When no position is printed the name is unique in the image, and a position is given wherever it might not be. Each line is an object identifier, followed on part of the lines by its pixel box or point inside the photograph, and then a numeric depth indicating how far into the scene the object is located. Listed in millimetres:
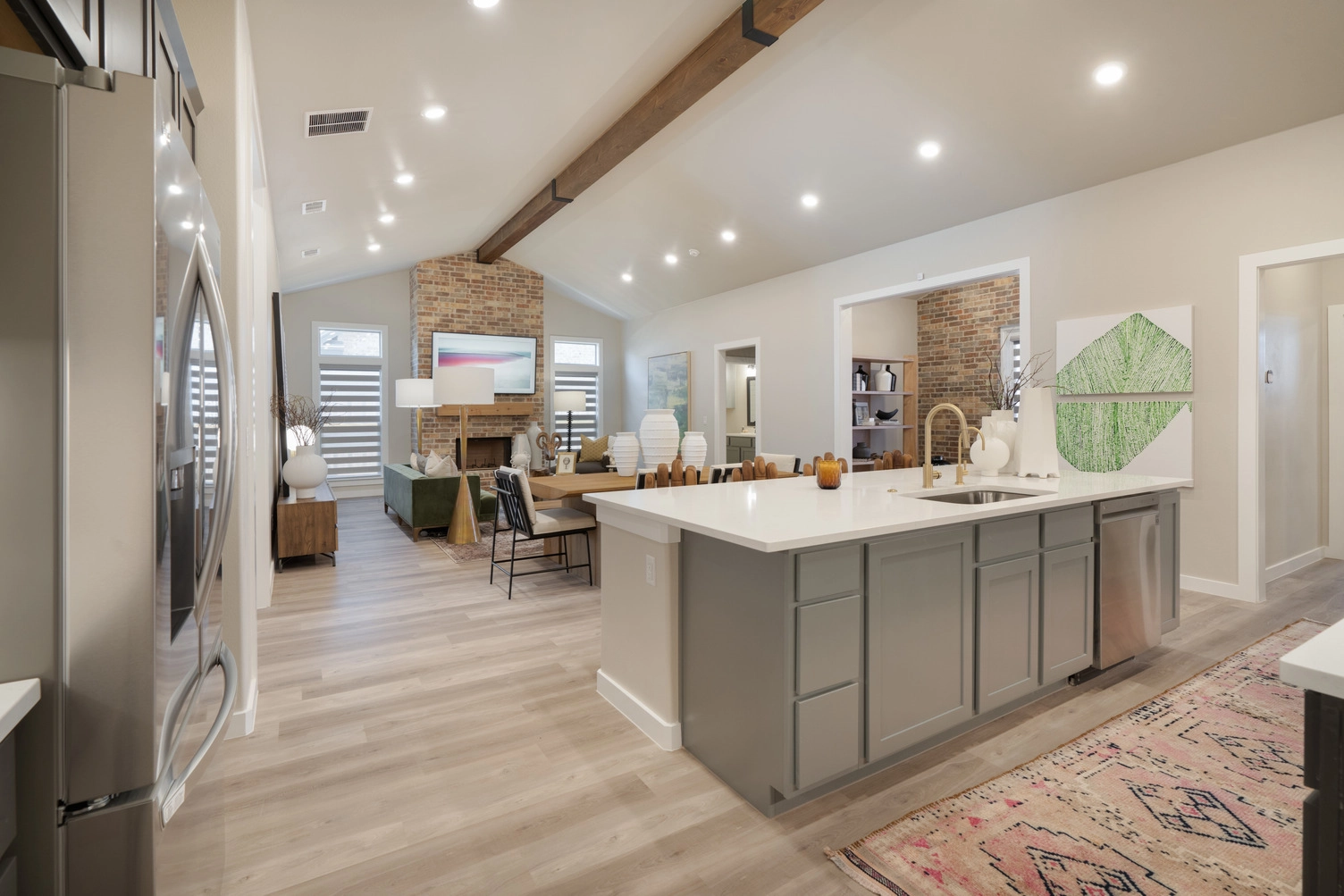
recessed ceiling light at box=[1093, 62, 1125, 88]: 3498
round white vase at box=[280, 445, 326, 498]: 4996
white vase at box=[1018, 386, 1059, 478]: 3186
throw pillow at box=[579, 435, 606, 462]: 8531
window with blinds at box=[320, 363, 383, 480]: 9000
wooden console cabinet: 4832
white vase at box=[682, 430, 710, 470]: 4523
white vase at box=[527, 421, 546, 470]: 9430
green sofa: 5809
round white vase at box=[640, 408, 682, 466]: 4066
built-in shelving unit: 7703
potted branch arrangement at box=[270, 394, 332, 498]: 5008
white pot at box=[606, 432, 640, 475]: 4320
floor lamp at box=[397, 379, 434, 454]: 5918
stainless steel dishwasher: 2746
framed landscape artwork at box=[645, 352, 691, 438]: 8914
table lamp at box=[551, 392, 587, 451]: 8547
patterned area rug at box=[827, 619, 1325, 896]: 1626
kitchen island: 1851
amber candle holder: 2811
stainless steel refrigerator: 777
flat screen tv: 9156
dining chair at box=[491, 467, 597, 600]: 3994
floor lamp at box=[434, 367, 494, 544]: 4785
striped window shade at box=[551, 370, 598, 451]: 10555
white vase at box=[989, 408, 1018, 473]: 3197
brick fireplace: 9031
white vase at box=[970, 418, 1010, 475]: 3049
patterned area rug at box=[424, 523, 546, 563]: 5219
